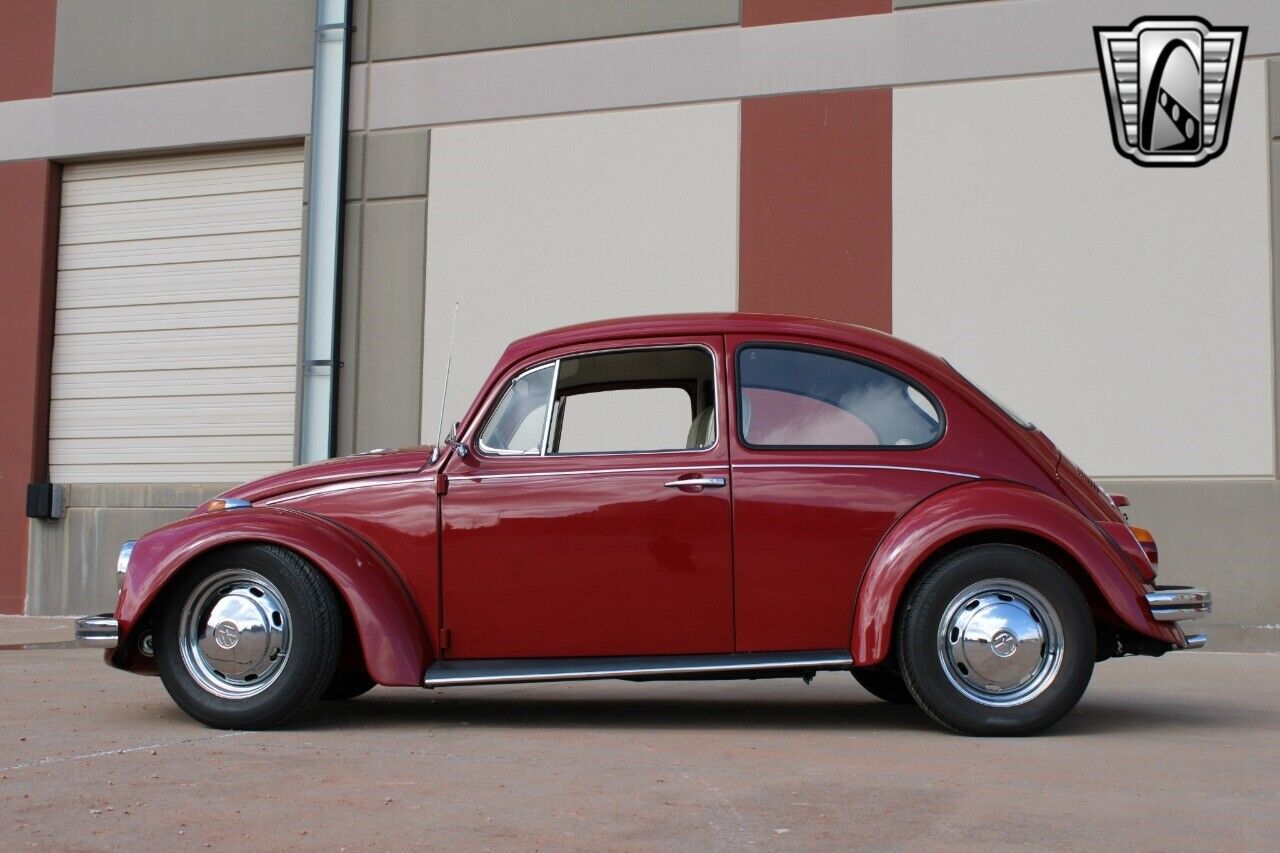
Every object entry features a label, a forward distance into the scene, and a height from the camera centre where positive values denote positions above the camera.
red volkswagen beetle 5.23 -0.09
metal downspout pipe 13.10 +2.75
